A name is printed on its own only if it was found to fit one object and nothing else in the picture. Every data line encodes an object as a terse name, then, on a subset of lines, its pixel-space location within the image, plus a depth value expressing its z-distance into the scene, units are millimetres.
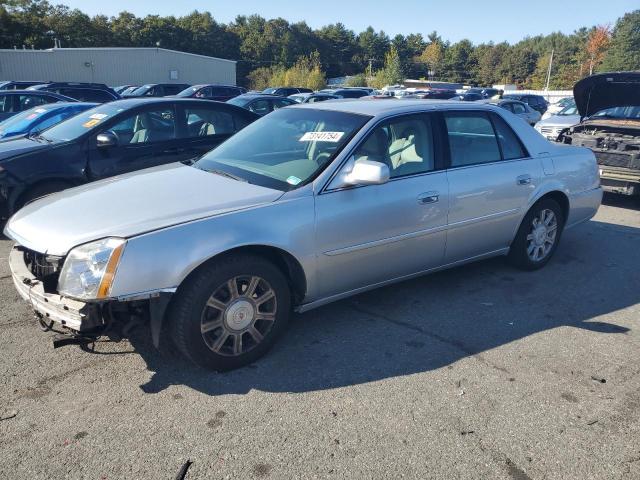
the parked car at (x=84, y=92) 16797
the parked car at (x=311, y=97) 21891
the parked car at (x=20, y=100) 12219
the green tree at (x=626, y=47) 81875
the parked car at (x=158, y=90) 23531
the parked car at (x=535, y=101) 26722
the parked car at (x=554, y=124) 12805
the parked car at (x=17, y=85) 19859
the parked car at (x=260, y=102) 14510
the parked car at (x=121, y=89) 28948
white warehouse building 38781
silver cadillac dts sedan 2982
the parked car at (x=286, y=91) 29203
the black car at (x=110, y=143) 5934
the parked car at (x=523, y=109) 18414
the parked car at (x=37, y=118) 8508
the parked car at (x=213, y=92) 22094
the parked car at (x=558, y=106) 19512
